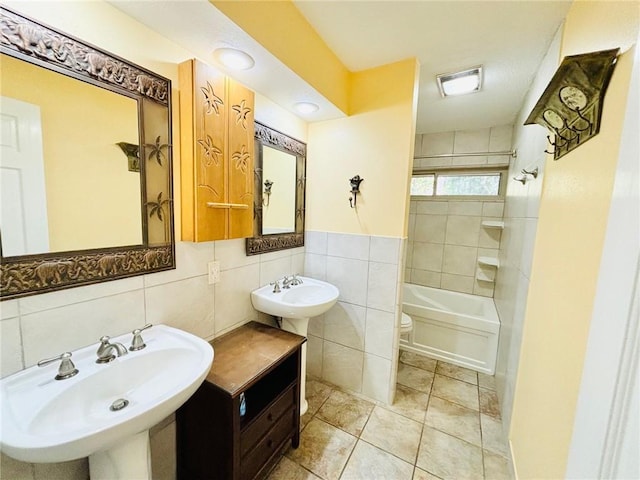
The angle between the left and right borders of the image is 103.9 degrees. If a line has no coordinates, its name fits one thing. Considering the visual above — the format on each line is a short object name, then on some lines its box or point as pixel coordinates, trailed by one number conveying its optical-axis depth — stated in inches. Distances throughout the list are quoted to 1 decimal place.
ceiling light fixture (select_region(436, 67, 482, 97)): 69.3
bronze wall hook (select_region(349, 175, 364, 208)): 73.3
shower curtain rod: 103.3
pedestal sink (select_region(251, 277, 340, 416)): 62.0
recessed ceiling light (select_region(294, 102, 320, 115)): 68.7
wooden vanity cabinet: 43.5
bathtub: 91.9
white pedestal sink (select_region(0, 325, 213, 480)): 24.0
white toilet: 91.2
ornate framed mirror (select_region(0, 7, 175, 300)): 31.0
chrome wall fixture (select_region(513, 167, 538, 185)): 58.8
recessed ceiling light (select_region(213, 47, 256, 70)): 47.2
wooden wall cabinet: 46.3
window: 113.8
